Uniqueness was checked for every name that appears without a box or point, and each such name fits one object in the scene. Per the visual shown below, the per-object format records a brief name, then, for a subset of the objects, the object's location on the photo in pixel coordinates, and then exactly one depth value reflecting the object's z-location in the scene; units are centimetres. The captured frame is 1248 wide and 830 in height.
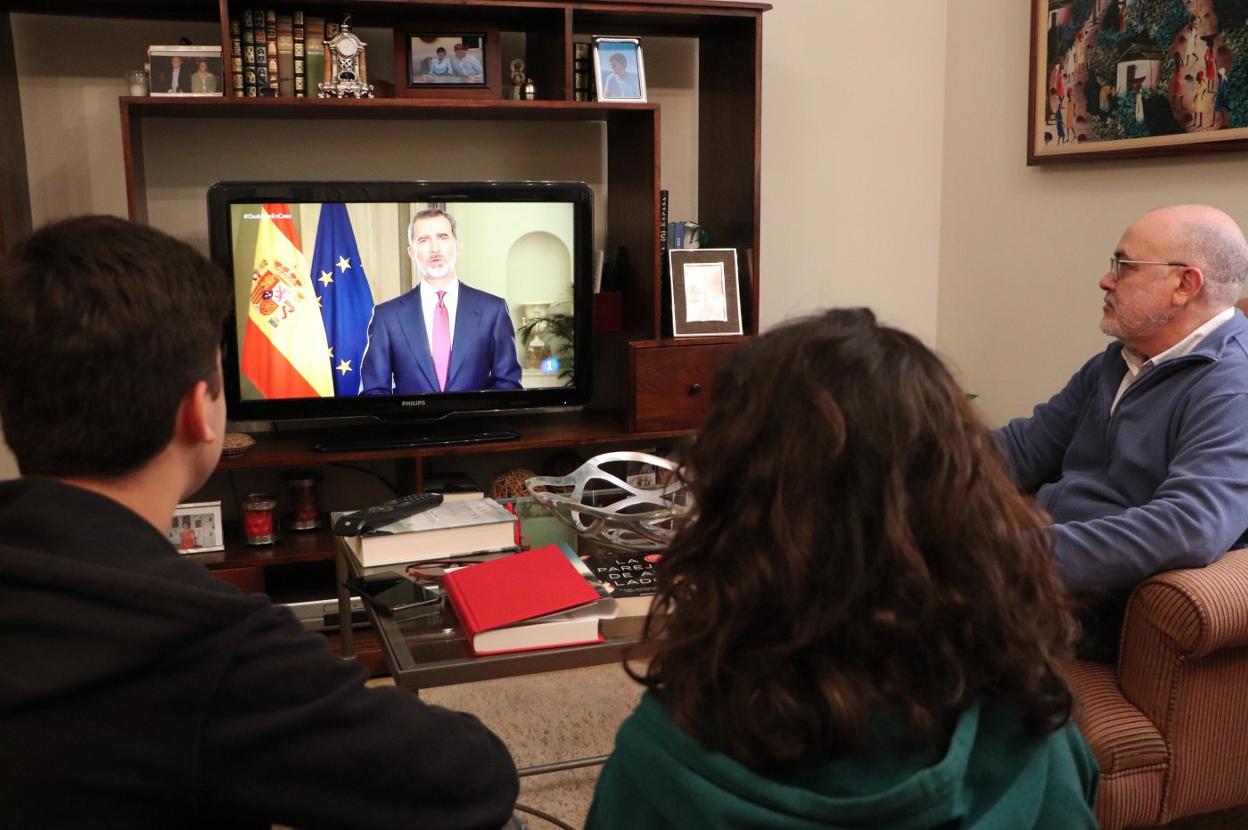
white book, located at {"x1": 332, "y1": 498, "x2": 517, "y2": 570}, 187
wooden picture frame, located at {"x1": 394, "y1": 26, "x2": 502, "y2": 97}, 295
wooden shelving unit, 283
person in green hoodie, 78
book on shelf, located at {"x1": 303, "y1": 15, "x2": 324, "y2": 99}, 286
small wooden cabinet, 308
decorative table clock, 284
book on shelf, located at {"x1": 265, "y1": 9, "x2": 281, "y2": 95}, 279
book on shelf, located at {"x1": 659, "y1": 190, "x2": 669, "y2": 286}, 312
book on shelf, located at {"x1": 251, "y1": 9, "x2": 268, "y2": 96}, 278
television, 290
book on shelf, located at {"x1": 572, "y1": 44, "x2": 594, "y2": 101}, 304
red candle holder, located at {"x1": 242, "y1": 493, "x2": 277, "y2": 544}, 288
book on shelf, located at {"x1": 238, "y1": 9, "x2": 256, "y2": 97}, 277
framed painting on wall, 267
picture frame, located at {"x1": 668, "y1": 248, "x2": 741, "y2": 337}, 313
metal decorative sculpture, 194
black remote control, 187
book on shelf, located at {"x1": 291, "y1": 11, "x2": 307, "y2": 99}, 283
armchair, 169
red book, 158
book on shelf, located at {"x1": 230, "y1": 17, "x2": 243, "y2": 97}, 274
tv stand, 295
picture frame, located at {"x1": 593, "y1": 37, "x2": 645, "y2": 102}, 302
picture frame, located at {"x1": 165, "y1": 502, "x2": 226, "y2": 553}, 286
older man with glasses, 177
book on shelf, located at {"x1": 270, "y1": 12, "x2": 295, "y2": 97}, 282
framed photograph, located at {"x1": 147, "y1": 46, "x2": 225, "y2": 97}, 275
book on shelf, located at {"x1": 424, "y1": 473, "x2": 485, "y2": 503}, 287
